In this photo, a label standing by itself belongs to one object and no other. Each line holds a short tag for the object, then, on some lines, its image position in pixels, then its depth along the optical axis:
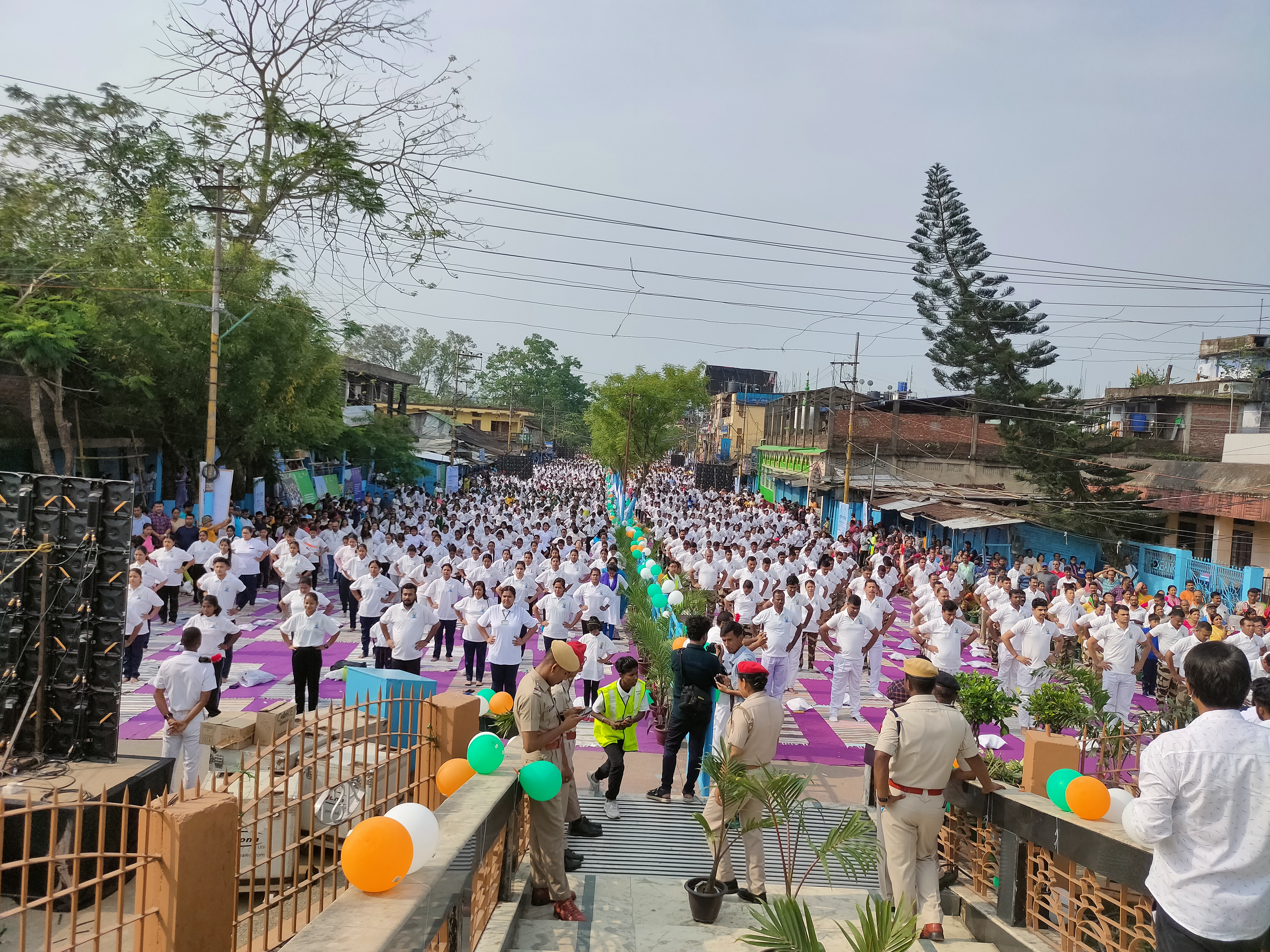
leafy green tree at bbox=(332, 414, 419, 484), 31.53
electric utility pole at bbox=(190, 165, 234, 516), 18.08
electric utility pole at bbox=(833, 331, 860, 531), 29.73
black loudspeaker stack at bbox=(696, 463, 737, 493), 64.31
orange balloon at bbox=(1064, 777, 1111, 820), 4.27
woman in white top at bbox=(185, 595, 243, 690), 9.20
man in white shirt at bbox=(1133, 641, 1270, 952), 2.99
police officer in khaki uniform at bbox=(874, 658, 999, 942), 4.89
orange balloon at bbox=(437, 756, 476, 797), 5.34
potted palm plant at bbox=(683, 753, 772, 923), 5.30
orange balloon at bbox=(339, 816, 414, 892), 3.41
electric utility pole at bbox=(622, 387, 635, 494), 42.78
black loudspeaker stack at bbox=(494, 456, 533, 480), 63.25
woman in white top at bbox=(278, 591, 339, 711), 9.65
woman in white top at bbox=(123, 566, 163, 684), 10.02
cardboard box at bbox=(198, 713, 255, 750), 6.66
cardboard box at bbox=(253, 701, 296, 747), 6.50
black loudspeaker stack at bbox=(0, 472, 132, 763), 6.53
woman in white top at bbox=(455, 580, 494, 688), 11.63
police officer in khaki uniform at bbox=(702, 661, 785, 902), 5.76
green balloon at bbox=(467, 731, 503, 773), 5.19
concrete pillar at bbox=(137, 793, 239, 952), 3.61
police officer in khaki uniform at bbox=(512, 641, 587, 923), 5.32
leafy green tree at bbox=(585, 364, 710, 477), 50.84
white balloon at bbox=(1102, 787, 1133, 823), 4.36
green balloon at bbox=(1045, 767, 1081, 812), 4.76
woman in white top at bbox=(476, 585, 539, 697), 10.63
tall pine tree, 29.08
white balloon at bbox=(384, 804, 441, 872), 3.64
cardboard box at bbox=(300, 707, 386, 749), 4.82
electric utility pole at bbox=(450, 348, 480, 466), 46.47
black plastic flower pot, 5.32
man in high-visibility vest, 7.64
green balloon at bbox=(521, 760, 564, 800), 5.09
